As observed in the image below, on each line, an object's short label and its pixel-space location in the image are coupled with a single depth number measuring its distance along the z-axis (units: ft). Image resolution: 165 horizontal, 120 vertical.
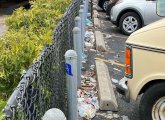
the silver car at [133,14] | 37.70
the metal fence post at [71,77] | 12.28
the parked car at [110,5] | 44.17
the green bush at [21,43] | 10.21
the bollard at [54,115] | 7.13
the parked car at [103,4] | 51.52
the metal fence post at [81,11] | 23.78
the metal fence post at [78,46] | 18.62
